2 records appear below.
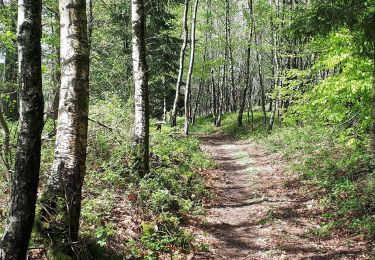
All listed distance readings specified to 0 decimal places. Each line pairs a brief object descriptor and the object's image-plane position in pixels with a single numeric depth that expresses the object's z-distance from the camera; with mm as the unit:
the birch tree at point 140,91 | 9477
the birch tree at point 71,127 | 4844
